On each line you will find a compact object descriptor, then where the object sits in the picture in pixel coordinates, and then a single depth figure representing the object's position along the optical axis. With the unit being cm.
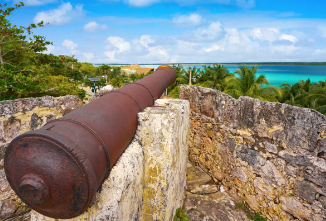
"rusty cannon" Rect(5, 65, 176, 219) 153
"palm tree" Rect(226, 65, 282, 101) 1178
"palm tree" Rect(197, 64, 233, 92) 1728
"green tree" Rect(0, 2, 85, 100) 736
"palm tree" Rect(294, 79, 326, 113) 1190
